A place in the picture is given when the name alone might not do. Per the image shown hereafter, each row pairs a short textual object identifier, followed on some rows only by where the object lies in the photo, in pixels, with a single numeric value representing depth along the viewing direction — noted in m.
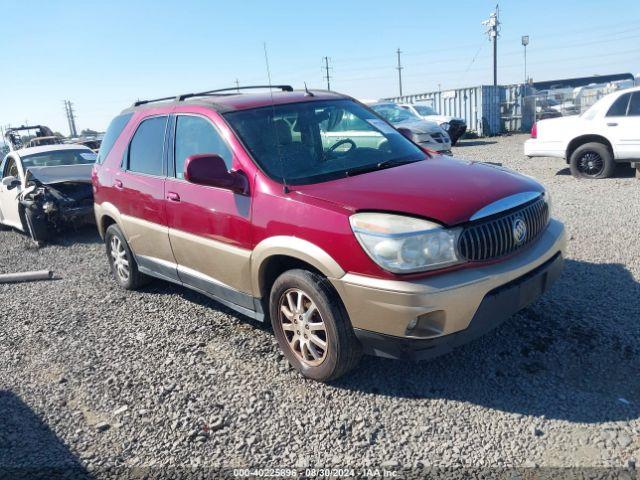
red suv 3.01
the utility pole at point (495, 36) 35.34
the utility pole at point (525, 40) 34.44
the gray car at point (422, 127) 14.93
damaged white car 8.54
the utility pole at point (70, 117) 82.34
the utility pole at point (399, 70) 69.58
